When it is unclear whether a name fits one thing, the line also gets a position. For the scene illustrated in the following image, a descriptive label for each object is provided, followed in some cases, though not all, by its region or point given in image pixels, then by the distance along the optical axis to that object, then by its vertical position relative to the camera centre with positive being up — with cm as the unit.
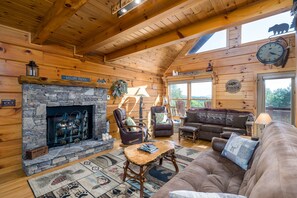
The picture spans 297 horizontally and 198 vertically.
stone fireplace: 256 -53
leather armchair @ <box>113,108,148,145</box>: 362 -88
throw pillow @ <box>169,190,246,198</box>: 80 -54
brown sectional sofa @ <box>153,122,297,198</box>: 68 -51
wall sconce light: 262 +53
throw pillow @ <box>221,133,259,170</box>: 171 -65
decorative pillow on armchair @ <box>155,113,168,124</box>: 462 -65
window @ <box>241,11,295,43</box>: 362 +191
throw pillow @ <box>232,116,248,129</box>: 380 -63
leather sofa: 378 -66
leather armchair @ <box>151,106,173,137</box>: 445 -96
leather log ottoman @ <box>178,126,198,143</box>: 399 -97
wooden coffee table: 186 -82
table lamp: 276 -40
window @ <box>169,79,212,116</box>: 512 +11
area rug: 189 -123
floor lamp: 432 +12
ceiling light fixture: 164 +111
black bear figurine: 359 +177
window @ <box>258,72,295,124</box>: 374 +8
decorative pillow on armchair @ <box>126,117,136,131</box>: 380 -66
